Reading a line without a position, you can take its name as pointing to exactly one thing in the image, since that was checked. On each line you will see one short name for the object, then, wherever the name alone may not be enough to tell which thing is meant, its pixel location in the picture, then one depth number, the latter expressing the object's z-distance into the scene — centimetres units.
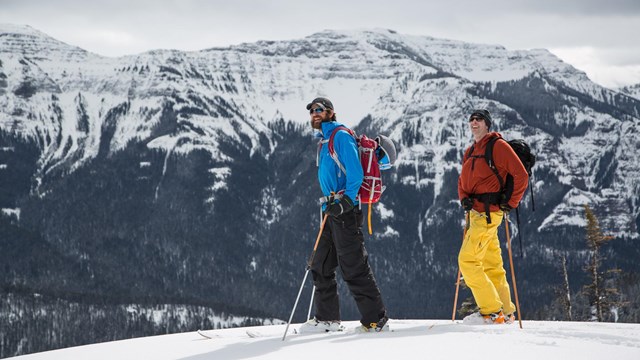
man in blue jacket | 963
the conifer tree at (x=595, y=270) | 2994
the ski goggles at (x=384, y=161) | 1016
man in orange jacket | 1048
